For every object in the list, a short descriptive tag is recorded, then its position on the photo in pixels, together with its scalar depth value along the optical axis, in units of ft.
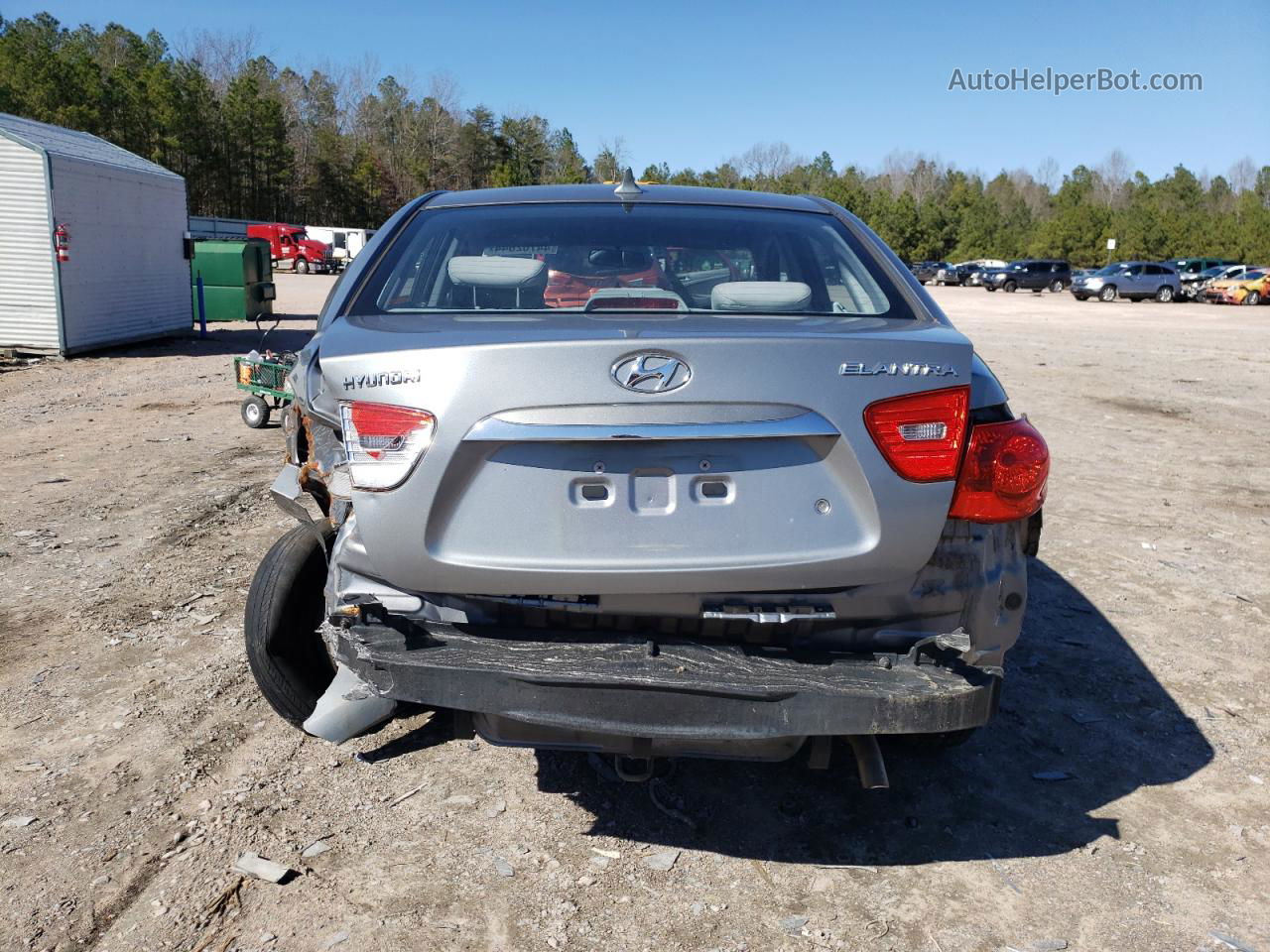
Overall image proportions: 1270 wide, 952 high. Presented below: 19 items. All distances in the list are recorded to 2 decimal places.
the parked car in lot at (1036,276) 170.71
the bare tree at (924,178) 420.77
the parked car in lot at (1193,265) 159.46
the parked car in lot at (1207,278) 143.54
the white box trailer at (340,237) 182.70
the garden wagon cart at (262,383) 30.68
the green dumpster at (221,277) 63.82
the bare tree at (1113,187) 422.00
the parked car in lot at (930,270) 201.36
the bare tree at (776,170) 384.68
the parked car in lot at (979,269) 180.77
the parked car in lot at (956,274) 194.18
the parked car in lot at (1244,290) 134.72
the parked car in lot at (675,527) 8.13
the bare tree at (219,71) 277.03
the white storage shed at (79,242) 47.78
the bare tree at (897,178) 430.53
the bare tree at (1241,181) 416.50
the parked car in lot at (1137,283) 143.95
